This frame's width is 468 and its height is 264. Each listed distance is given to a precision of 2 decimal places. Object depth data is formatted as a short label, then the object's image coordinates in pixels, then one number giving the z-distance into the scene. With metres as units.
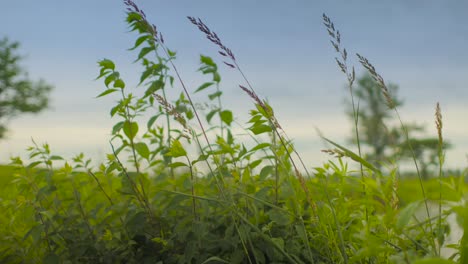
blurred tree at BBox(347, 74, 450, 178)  20.63
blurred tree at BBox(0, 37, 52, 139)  24.46
